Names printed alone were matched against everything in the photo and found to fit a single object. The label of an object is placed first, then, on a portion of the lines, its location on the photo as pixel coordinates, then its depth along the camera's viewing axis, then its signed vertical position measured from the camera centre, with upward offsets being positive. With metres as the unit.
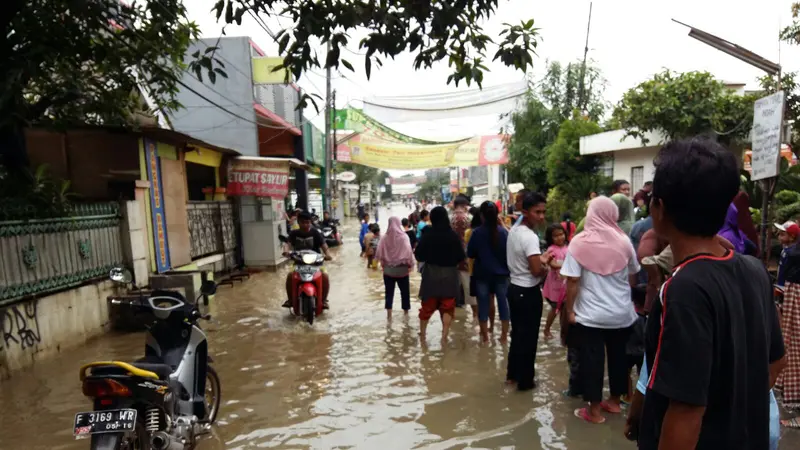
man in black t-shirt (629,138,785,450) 1.40 -0.44
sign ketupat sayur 12.64 +0.18
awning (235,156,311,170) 12.87 +0.55
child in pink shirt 6.00 -1.18
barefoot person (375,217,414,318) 7.09 -1.00
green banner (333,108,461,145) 19.45 +2.12
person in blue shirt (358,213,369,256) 16.30 -1.52
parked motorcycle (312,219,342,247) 18.70 -1.90
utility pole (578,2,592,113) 18.63 +3.03
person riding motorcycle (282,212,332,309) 7.84 -0.87
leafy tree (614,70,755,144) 11.23 +1.37
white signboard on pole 4.93 +0.30
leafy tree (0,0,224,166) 4.82 +1.50
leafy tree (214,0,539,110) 3.87 +1.20
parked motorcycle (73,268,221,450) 2.74 -1.19
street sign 23.95 +0.27
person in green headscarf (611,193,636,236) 5.99 -0.49
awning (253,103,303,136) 16.19 +2.22
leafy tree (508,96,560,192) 18.73 +1.37
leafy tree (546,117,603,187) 16.38 +0.50
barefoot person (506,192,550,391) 4.61 -1.10
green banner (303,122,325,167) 21.17 +1.75
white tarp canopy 15.41 +2.25
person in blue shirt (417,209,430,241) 11.09 -0.85
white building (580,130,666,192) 14.12 +0.55
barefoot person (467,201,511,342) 5.75 -0.91
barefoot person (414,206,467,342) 5.95 -0.92
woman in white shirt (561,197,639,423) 3.80 -0.89
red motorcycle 7.32 -1.42
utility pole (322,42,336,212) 20.33 +1.76
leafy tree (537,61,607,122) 19.34 +3.09
